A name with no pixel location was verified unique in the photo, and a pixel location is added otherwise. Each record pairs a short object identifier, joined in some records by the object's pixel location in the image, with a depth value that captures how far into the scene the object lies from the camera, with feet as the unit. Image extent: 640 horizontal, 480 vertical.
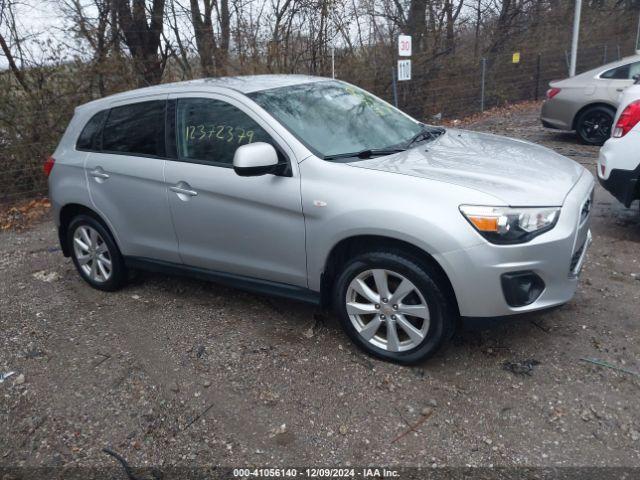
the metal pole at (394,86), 40.06
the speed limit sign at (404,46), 36.06
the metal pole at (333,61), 38.50
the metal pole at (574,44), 46.73
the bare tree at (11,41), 27.20
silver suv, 9.77
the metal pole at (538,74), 51.54
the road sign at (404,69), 37.70
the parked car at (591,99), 29.99
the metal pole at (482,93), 46.20
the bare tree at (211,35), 36.63
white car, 15.70
